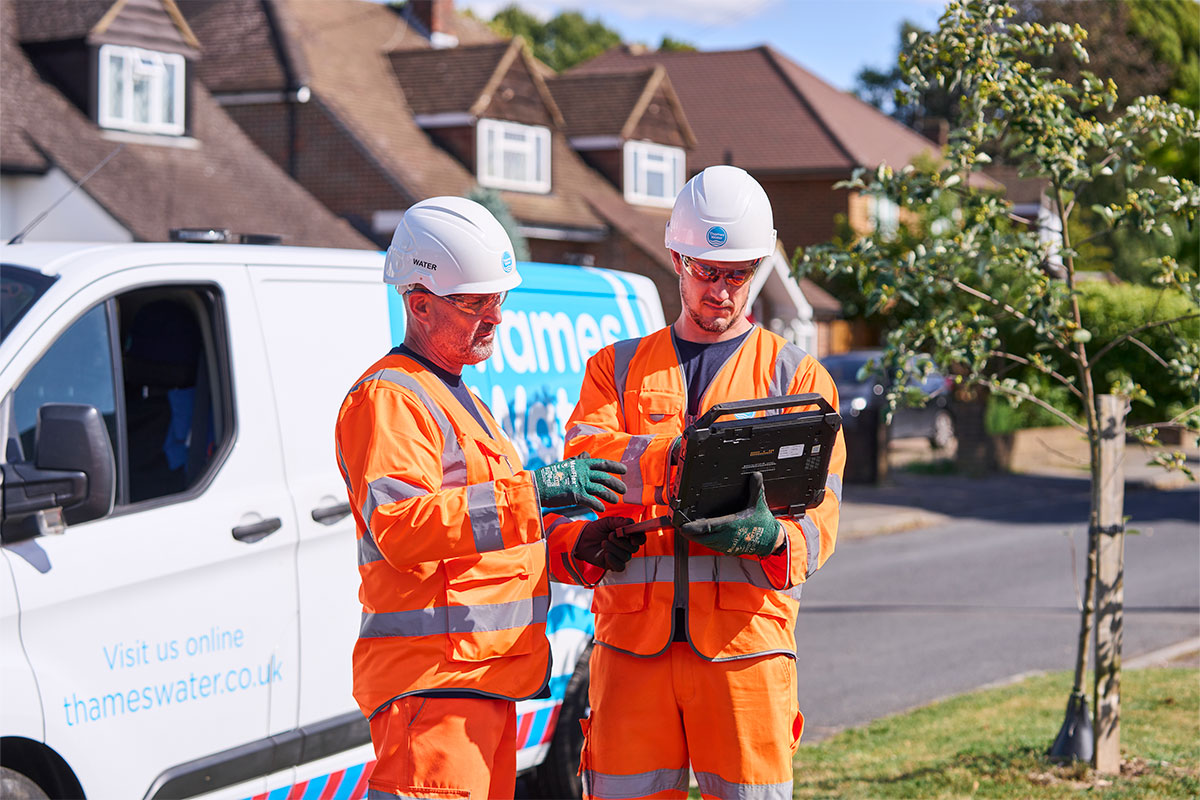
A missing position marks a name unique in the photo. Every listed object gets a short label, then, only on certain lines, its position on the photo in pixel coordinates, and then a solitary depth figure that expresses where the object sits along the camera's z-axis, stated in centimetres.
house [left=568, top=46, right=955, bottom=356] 3709
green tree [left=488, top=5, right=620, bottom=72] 7131
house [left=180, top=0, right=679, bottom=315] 2720
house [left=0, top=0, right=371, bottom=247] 2083
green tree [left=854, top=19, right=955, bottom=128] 5962
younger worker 340
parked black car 2034
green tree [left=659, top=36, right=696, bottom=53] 6231
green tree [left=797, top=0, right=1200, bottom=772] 562
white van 374
